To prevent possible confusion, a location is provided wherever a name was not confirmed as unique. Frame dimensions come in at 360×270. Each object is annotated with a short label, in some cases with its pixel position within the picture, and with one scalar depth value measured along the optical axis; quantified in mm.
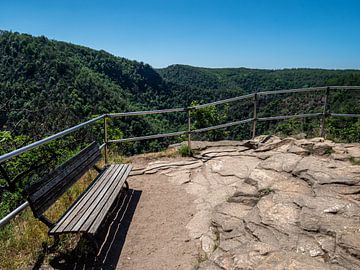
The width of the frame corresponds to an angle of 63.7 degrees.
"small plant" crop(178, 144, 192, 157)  6152
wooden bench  2797
